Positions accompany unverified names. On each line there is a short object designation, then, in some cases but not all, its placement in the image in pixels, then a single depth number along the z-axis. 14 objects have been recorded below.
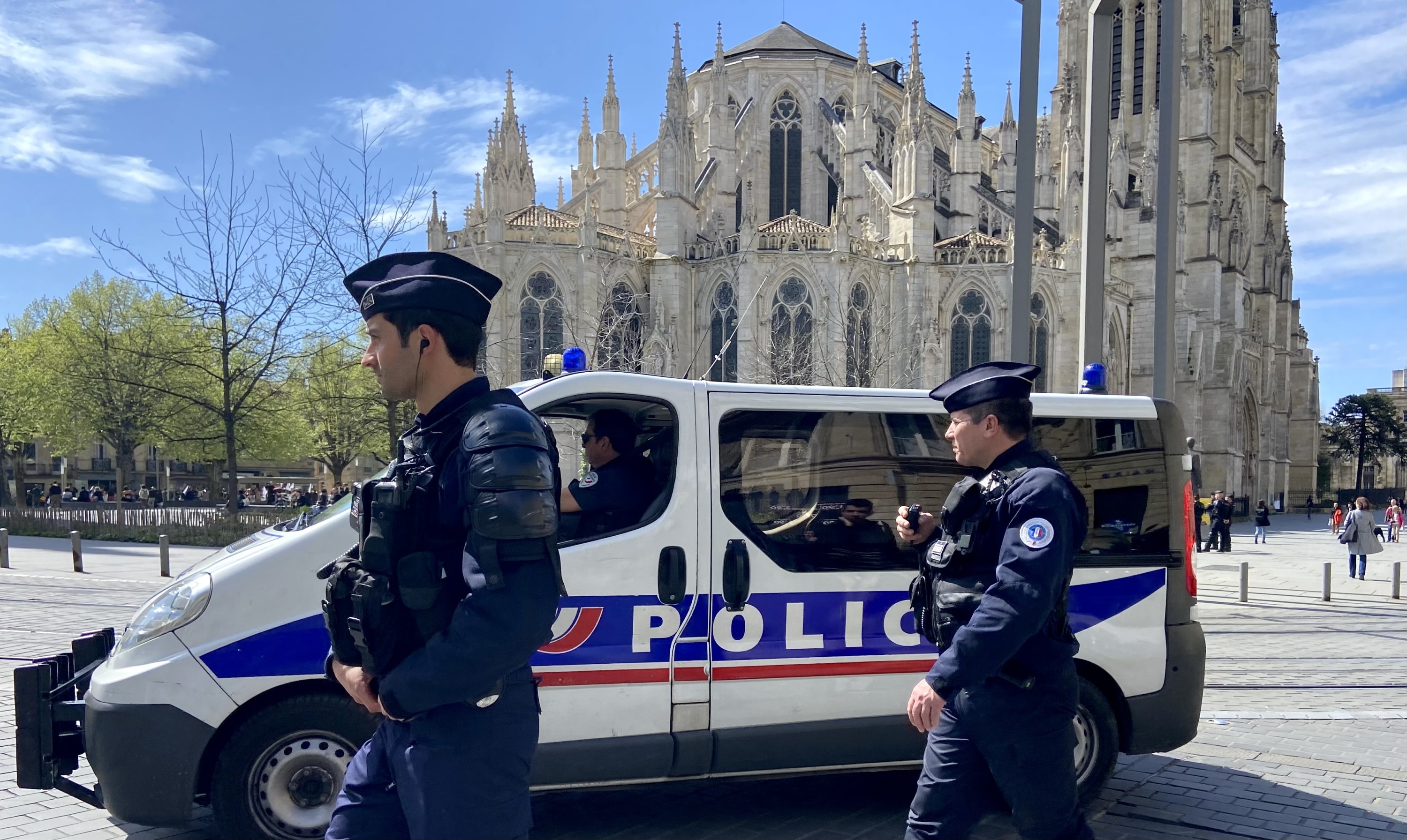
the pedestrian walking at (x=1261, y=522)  28.21
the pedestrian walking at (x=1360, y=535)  16.42
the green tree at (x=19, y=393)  36.28
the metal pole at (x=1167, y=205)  8.78
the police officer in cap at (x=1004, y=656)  2.70
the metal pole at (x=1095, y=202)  9.27
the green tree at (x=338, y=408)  20.52
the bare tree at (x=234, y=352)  18.38
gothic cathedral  34.06
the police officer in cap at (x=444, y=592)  1.96
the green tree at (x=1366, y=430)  79.06
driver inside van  4.09
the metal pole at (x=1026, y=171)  9.02
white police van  3.69
